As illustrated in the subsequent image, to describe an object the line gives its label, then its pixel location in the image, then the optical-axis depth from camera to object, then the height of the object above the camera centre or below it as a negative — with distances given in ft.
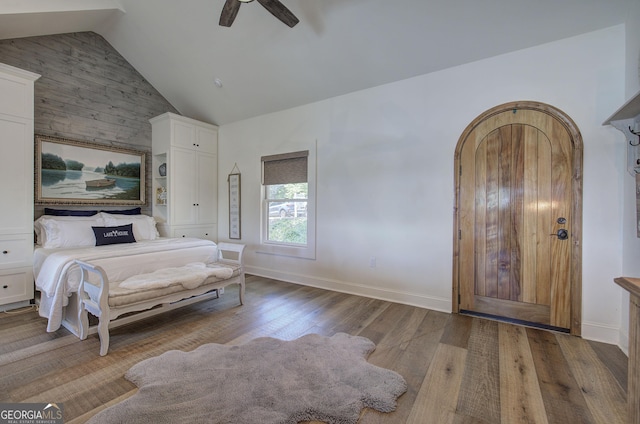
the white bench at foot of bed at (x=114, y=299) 7.21 -2.54
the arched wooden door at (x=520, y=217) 8.51 -0.19
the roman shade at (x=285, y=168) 13.83 +2.12
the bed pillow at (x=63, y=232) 11.07 -0.92
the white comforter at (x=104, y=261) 8.39 -1.82
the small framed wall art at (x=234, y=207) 16.26 +0.15
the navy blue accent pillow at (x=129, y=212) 14.16 -0.15
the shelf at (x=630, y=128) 6.52 +2.02
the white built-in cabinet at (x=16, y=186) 9.99 +0.80
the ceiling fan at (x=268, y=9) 7.63 +5.52
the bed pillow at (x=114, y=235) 11.85 -1.10
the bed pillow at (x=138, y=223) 13.21 -0.65
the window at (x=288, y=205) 13.75 +0.22
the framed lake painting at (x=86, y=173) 12.10 +1.67
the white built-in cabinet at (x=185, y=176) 15.01 +1.84
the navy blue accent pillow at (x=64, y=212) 12.12 -0.14
